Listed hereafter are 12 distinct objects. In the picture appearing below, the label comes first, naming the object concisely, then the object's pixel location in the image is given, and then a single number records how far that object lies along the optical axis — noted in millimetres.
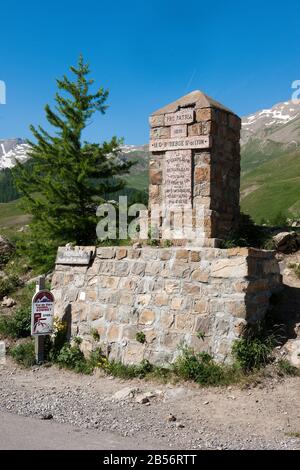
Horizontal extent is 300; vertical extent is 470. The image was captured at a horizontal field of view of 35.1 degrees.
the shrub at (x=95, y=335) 9172
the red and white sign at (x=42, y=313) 9312
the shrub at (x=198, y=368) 7467
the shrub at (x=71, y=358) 8992
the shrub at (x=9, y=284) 13634
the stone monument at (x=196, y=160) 9602
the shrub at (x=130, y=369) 8258
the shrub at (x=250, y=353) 7508
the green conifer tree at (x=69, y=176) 14242
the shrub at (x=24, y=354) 9393
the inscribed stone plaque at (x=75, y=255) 9641
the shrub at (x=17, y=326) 10648
